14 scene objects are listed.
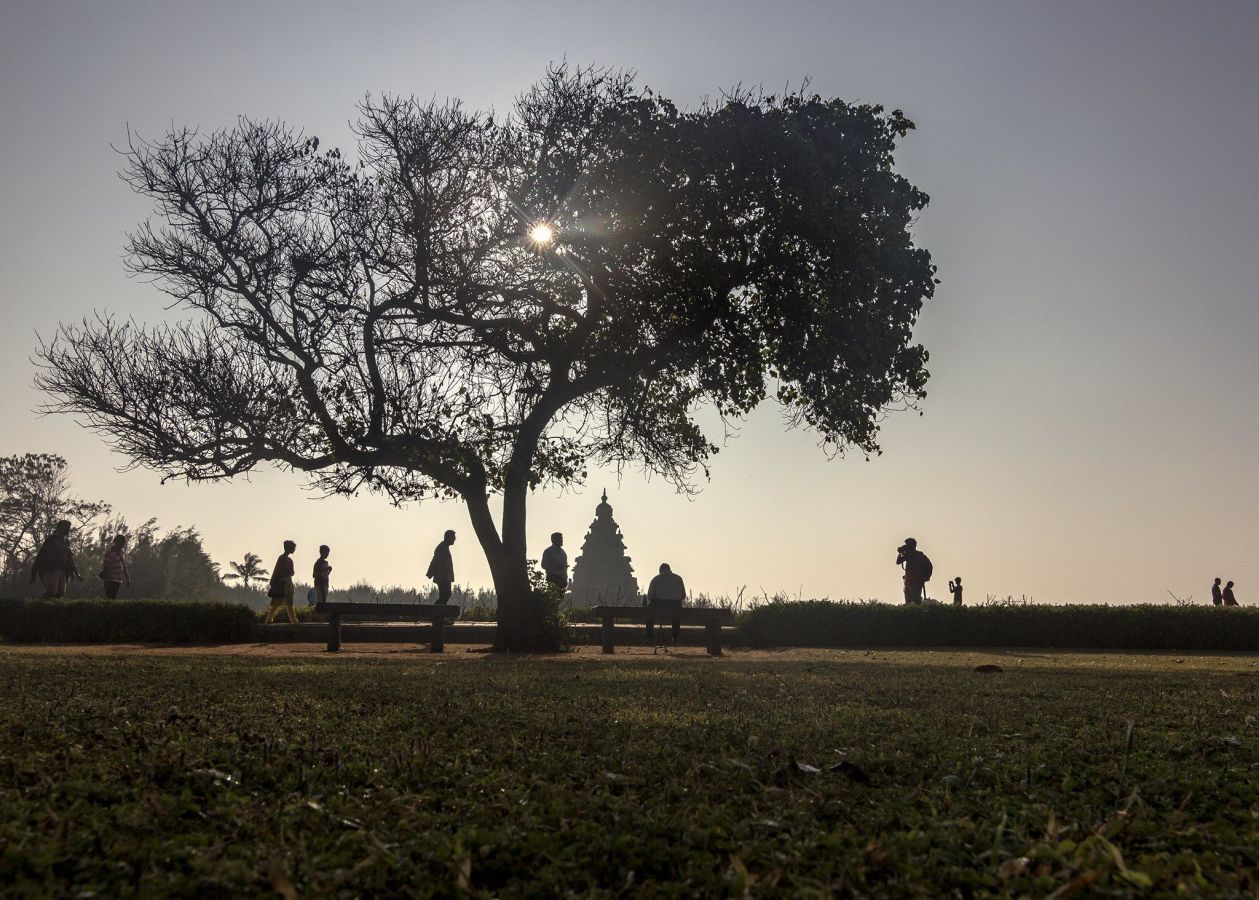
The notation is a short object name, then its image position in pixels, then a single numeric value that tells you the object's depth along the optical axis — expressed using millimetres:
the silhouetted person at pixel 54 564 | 22172
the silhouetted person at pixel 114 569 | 23281
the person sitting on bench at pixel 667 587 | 19375
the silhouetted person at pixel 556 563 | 19578
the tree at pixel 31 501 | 60562
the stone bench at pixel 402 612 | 16328
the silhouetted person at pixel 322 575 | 23547
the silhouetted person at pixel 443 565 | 20688
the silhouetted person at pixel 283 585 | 20894
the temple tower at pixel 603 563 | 80875
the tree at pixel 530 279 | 16359
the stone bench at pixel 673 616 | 16812
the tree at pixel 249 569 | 90625
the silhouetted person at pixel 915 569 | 23641
